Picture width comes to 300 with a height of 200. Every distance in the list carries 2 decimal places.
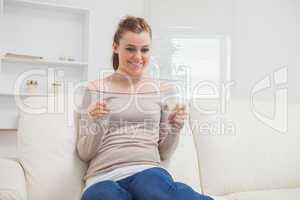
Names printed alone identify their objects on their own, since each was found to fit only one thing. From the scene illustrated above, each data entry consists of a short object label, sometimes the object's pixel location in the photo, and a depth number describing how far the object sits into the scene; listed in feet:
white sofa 4.70
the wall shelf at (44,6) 10.03
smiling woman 4.13
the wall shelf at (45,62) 9.98
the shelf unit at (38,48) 10.14
